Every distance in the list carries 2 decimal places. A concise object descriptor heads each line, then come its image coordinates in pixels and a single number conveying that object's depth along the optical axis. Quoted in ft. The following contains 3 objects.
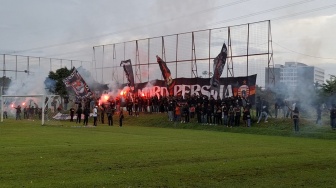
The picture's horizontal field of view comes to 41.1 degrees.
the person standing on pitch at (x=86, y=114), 130.21
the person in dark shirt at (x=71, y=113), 153.49
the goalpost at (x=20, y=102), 188.61
